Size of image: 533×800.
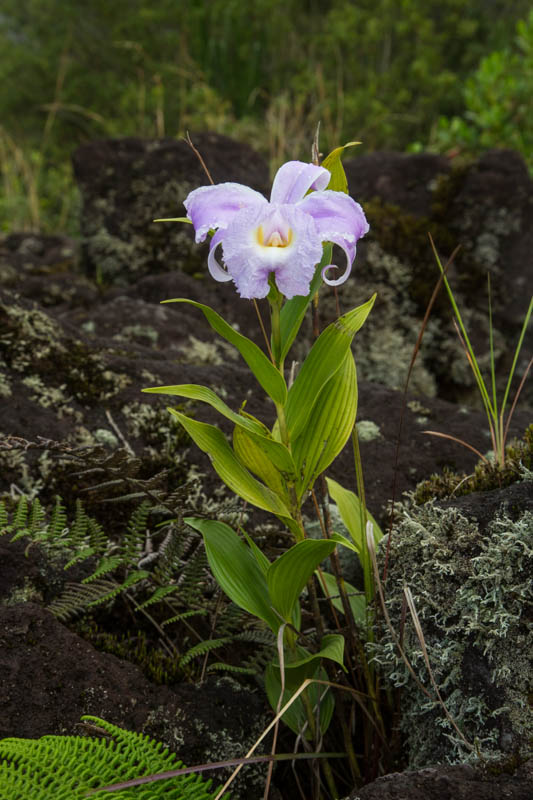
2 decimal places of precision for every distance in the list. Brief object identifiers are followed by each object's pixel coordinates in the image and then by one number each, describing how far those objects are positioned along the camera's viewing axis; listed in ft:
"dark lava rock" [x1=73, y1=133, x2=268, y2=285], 9.18
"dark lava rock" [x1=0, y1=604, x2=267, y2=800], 4.07
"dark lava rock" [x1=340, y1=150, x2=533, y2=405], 8.24
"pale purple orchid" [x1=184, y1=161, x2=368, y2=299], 3.85
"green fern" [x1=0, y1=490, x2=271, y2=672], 4.24
